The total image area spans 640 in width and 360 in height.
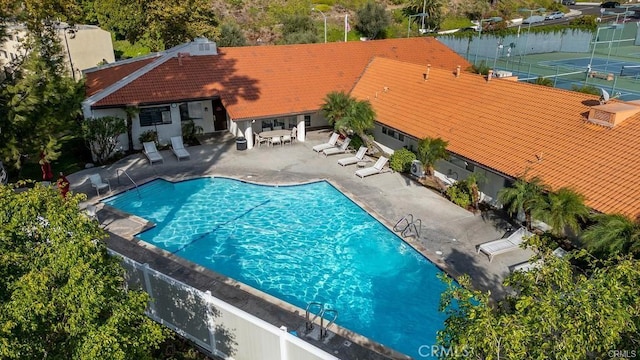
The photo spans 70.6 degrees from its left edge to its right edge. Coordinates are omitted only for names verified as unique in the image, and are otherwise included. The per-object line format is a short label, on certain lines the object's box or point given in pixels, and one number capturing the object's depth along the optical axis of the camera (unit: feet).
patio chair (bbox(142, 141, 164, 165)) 85.03
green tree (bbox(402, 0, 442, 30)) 240.32
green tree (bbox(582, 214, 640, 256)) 44.98
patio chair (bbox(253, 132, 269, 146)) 94.70
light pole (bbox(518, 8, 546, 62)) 181.14
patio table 95.25
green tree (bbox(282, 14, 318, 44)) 199.02
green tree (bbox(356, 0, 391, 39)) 223.51
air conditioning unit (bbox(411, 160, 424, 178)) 77.94
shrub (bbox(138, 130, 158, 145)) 90.48
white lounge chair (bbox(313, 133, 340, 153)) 91.72
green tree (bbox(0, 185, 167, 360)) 22.84
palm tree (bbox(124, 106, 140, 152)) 86.38
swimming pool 49.57
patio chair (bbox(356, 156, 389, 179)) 80.23
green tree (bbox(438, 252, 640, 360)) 19.61
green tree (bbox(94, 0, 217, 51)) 129.18
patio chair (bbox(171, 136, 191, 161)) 87.10
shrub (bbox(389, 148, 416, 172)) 80.94
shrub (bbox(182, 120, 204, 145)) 95.35
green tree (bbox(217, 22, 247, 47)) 173.88
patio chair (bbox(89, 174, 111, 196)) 72.54
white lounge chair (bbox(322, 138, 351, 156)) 90.07
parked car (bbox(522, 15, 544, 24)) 273.25
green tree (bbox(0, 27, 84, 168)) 62.13
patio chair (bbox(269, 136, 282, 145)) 95.09
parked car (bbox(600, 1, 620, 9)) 316.27
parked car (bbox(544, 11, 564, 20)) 284.98
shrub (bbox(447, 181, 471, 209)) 69.67
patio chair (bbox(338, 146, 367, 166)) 85.35
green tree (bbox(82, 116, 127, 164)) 80.74
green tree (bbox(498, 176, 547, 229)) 56.59
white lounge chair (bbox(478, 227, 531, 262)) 56.03
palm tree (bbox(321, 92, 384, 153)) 85.51
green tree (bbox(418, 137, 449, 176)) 71.46
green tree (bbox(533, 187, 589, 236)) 51.42
